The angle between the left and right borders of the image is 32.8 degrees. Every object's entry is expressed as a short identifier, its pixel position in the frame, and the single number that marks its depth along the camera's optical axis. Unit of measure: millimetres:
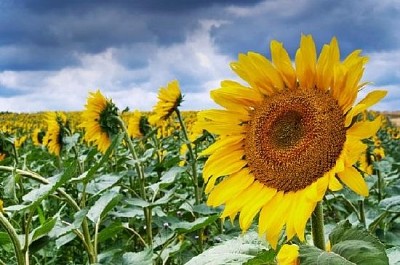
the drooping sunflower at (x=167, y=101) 4238
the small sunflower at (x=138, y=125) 5309
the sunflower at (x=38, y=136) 7359
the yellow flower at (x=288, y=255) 1325
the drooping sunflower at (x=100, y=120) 4047
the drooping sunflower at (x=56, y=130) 5277
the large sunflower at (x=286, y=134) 1368
